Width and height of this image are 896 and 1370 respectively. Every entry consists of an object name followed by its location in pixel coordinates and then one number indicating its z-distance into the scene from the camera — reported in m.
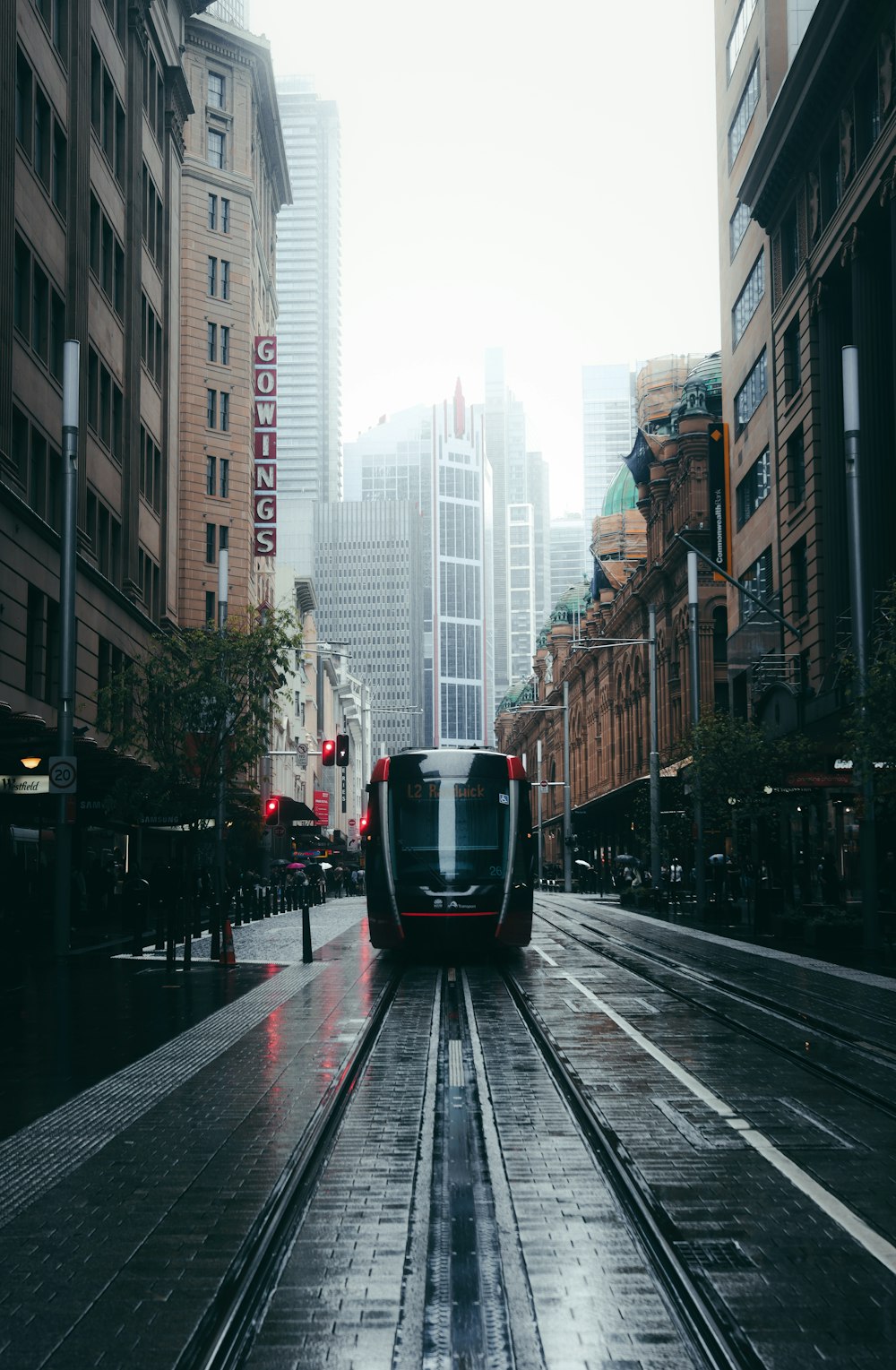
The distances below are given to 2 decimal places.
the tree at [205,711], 27.77
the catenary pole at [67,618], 23.39
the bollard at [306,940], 25.41
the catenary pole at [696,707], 39.34
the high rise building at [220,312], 70.31
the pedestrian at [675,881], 47.06
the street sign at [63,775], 22.50
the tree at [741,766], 36.06
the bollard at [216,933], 25.22
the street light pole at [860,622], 24.91
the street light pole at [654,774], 48.66
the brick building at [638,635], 64.69
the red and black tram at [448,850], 23.48
